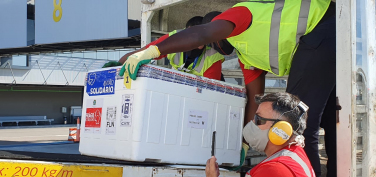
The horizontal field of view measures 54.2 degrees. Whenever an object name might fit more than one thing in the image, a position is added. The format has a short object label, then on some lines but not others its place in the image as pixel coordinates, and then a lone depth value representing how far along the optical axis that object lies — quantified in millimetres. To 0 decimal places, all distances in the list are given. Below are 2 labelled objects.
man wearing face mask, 1465
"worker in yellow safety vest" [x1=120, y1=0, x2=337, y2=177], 2270
